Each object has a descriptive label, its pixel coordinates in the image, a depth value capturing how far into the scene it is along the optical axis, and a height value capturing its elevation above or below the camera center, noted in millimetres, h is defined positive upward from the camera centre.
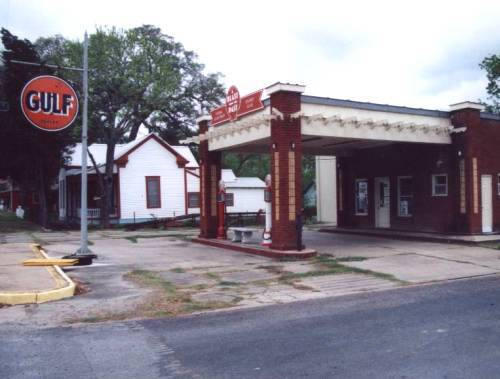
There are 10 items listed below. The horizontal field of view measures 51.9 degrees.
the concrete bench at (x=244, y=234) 17609 -1178
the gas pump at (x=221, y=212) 19016 -451
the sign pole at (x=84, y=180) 14008 +589
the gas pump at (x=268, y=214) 15461 -448
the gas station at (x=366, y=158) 14617 +1487
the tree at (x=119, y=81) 30172 +7165
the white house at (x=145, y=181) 32219 +1287
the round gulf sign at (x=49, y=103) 13039 +2597
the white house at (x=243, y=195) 37500 +346
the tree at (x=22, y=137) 27891 +3658
